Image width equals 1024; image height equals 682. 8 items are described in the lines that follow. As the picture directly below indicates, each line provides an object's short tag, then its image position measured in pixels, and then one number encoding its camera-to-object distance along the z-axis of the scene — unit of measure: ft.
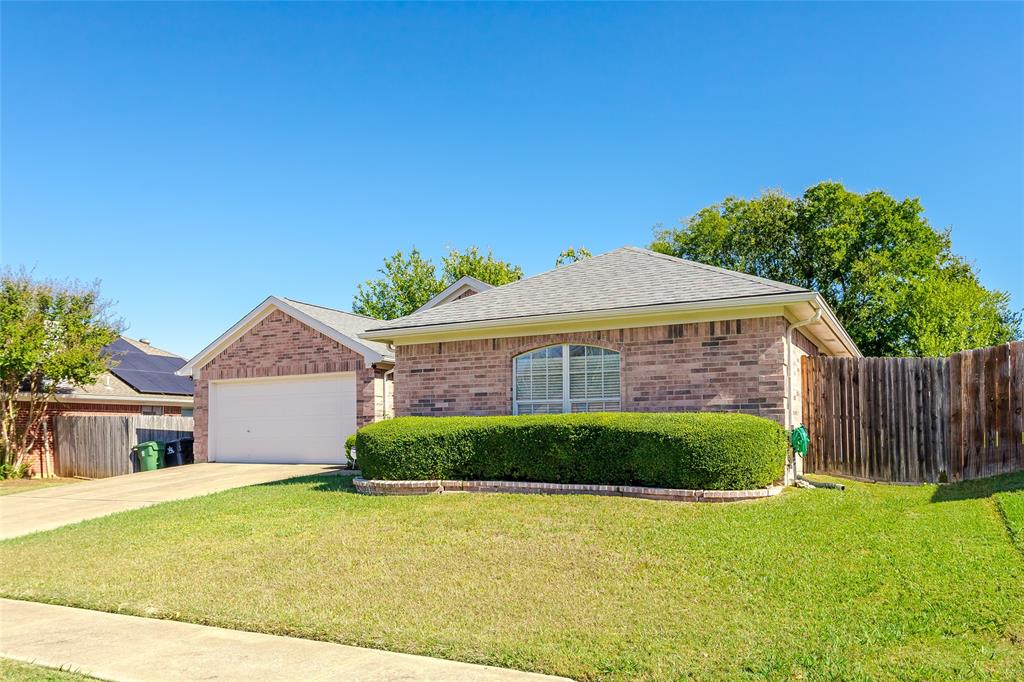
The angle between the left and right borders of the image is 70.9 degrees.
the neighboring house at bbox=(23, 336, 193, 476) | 70.38
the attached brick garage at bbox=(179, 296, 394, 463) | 59.88
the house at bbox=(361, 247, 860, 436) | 36.68
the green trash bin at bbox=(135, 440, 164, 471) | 67.56
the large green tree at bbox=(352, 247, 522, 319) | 128.98
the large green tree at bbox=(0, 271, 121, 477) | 63.16
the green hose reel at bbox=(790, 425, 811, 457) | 36.27
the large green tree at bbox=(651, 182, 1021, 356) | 89.35
